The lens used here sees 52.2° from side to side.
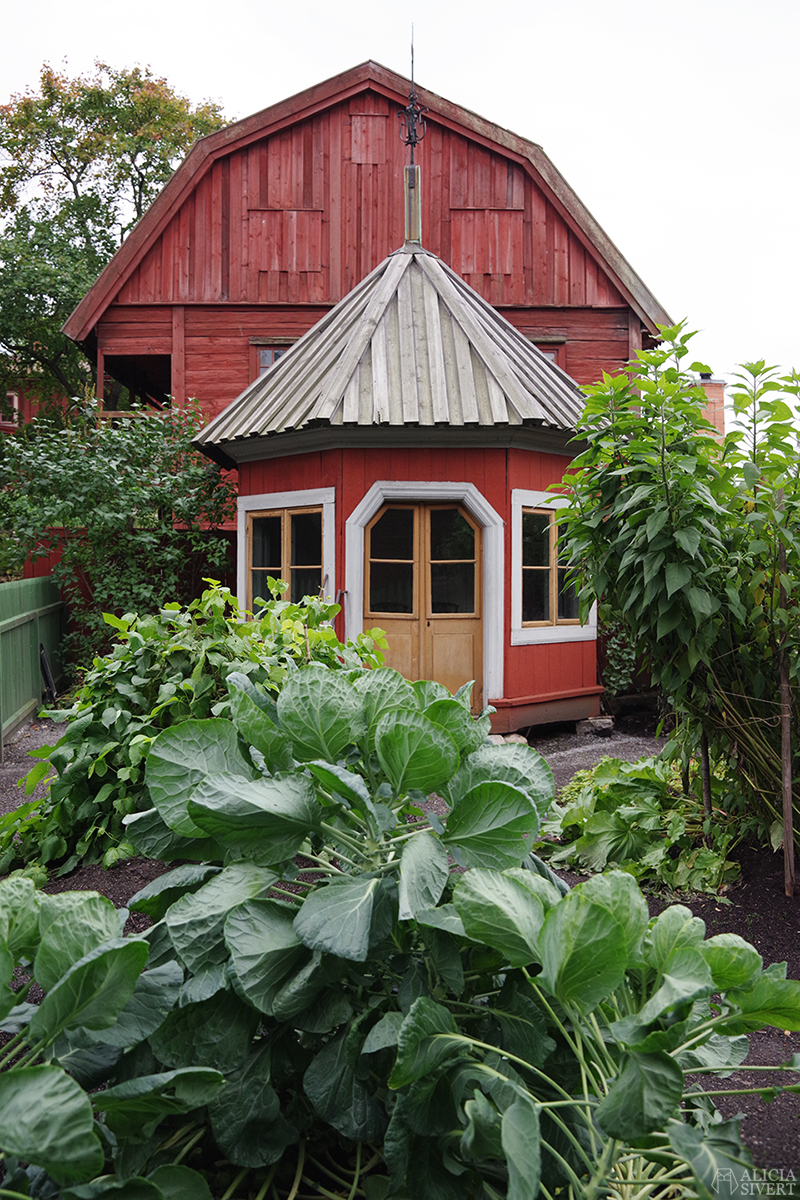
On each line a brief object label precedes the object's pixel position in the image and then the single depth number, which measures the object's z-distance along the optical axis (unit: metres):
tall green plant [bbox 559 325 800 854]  3.32
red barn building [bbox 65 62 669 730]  7.62
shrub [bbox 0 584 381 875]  3.25
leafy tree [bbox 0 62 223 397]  21.95
